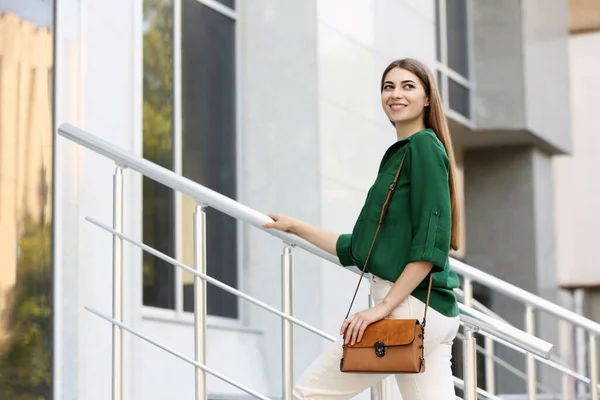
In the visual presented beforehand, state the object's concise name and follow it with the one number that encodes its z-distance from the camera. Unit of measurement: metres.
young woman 4.05
